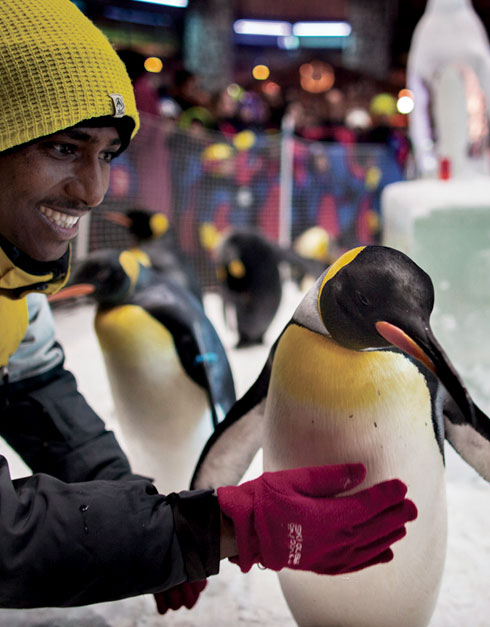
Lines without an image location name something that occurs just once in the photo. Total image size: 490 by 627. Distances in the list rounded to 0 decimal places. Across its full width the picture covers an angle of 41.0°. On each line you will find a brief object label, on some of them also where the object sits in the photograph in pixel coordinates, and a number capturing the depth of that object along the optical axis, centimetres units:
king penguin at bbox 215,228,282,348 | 267
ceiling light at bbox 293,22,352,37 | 909
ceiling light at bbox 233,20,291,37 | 880
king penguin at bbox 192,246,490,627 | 68
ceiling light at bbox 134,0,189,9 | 699
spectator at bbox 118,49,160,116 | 288
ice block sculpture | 202
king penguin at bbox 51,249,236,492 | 129
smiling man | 59
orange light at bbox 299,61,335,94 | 877
